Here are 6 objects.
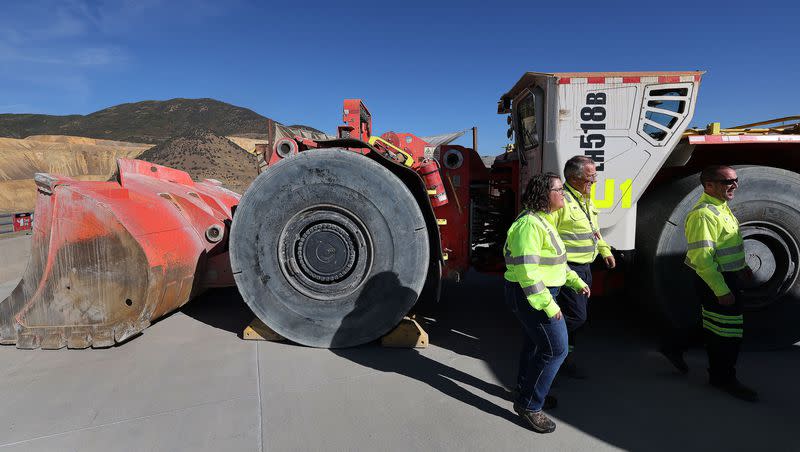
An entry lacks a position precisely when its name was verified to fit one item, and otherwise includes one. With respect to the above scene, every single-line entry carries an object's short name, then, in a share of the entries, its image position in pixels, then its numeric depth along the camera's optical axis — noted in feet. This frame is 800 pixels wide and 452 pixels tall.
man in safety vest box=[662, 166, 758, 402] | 8.64
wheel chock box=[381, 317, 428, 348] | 11.29
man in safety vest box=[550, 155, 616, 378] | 9.09
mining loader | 10.29
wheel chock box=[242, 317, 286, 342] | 11.71
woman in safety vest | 7.16
